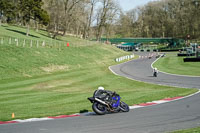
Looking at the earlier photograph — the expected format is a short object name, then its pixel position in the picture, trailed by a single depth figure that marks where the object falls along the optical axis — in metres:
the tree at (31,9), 79.75
